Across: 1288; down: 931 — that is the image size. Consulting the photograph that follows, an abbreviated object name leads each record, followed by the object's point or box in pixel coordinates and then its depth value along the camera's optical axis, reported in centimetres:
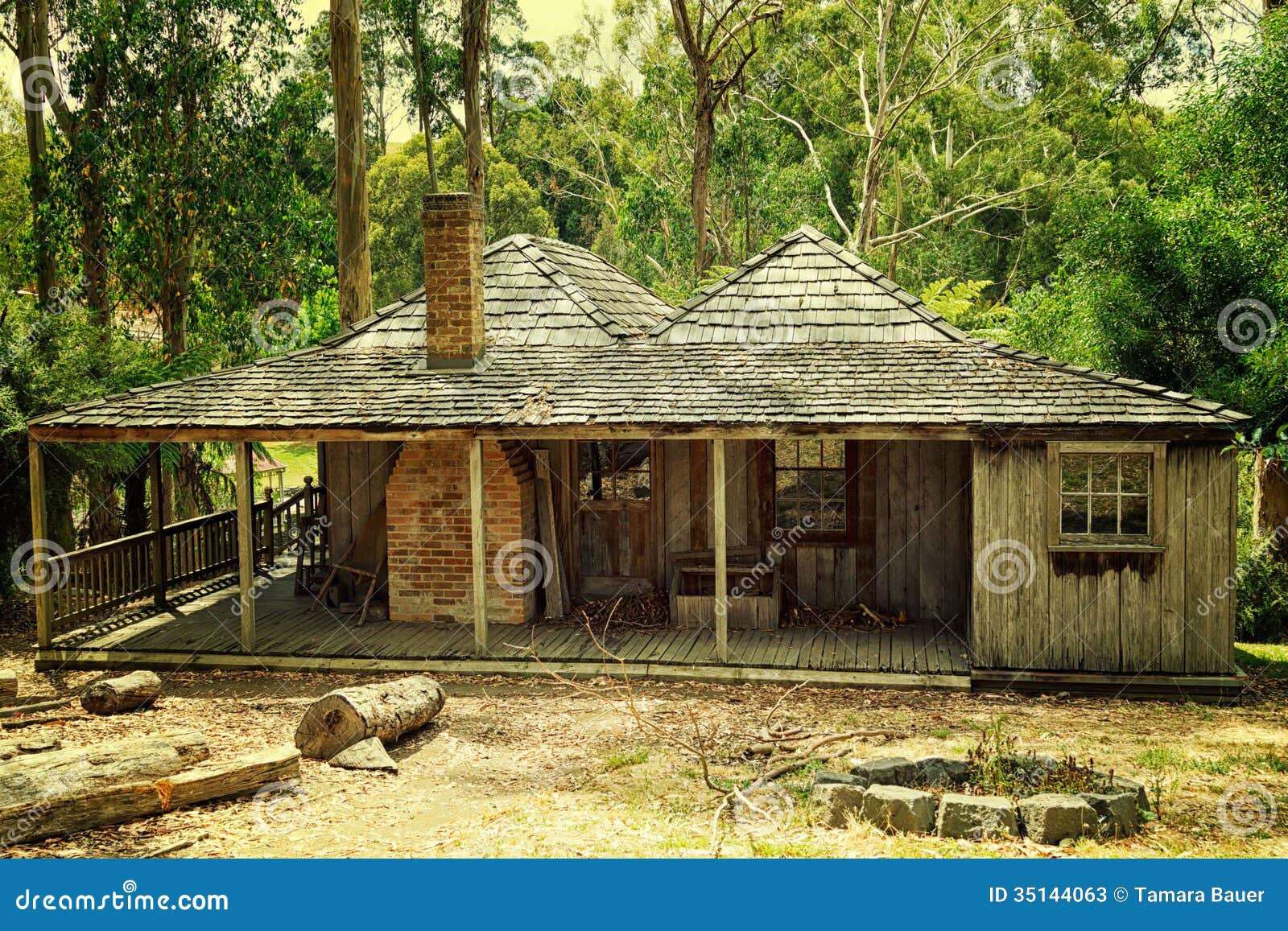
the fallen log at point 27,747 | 874
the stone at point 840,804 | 734
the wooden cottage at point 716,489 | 1082
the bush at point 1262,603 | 1439
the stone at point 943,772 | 788
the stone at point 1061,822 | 696
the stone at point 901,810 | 714
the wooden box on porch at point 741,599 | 1269
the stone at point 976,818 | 699
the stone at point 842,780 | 764
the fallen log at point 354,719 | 903
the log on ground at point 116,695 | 1038
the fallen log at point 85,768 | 726
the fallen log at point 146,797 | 715
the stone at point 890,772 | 787
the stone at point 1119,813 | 708
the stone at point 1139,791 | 741
